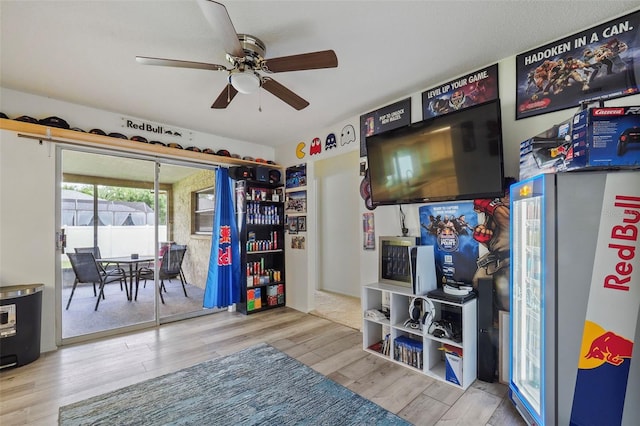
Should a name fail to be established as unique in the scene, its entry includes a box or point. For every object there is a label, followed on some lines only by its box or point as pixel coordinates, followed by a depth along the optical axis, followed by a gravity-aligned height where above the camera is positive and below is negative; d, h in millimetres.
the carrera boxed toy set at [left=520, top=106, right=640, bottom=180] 1478 +399
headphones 2447 -880
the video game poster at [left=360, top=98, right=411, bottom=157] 3012 +1091
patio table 3592 -550
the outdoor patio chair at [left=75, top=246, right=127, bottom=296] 3332 -581
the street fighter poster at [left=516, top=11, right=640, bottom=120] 1809 +1021
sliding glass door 3242 -206
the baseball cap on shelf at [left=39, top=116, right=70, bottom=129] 2910 +1021
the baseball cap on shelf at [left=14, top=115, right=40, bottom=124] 2792 +1006
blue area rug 1901 -1350
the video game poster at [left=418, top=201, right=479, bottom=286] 2512 -208
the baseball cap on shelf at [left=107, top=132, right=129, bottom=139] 3311 +991
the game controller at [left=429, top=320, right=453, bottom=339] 2389 -978
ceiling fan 1690 +1038
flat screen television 2160 +497
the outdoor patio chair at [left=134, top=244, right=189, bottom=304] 3809 -693
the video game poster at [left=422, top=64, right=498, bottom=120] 2420 +1119
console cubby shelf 2254 -1136
